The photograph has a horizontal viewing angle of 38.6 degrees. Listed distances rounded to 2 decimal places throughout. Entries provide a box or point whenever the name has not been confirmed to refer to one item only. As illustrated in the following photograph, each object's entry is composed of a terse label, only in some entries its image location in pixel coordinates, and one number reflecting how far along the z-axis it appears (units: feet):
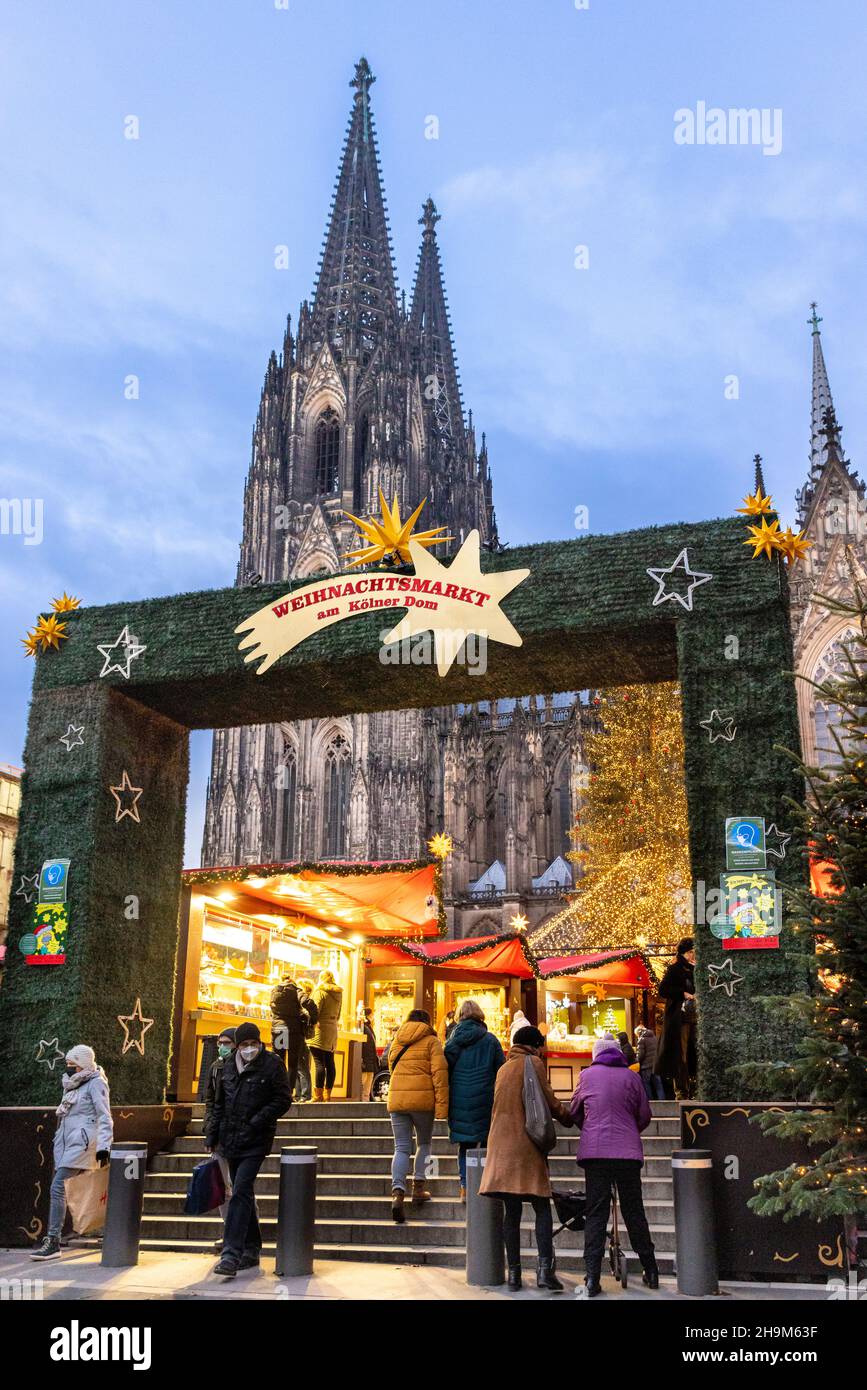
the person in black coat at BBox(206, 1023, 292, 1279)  24.98
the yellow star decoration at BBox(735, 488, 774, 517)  30.22
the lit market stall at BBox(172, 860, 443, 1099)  45.65
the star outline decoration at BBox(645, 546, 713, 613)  30.53
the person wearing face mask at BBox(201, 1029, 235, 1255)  25.84
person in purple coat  22.71
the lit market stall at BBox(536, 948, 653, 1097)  58.23
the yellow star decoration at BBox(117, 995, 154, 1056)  34.32
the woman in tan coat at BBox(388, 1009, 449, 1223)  28.25
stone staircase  27.68
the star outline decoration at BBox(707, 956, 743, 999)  27.04
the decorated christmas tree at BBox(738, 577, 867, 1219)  21.12
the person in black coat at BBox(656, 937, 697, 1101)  34.27
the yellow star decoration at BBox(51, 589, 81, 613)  37.40
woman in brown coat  22.75
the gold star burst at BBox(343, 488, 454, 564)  33.50
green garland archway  28.66
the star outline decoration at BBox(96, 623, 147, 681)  35.58
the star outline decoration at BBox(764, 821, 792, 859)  27.76
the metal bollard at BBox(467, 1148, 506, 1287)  23.89
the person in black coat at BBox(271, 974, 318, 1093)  40.57
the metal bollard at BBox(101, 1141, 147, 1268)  26.48
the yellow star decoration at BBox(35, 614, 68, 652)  36.76
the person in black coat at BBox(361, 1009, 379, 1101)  55.26
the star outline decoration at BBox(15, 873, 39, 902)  34.37
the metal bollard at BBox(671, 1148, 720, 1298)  22.91
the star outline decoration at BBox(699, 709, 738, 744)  29.01
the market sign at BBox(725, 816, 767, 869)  27.81
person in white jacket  28.58
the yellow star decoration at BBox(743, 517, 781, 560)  29.68
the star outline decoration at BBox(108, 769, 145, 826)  35.40
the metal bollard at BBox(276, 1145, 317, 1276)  24.80
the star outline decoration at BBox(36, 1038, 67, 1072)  32.45
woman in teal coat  27.76
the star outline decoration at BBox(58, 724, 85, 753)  35.32
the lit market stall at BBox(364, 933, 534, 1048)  56.44
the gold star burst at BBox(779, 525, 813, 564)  29.76
